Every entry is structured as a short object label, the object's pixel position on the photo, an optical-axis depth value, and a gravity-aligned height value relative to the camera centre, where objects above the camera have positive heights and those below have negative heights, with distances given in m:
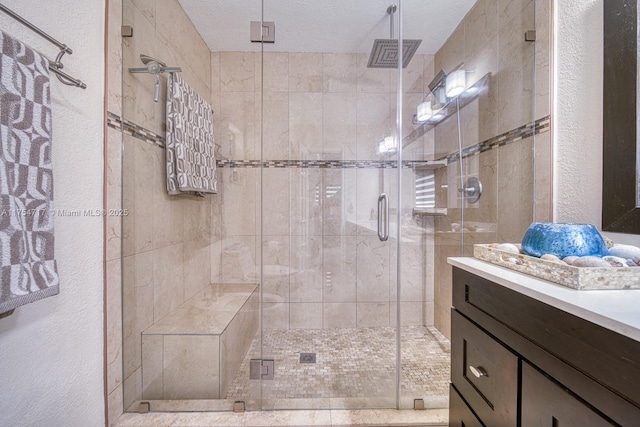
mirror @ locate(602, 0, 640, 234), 0.79 +0.31
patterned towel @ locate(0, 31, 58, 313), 0.67 +0.09
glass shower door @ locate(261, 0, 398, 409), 1.83 +0.18
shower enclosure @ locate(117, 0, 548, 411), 1.34 +0.12
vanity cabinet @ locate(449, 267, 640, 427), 0.43 -0.33
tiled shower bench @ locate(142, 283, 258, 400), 1.33 -0.80
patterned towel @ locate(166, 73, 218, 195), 1.45 +0.45
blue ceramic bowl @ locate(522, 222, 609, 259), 0.74 -0.08
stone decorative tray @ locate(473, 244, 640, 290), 0.60 -0.15
